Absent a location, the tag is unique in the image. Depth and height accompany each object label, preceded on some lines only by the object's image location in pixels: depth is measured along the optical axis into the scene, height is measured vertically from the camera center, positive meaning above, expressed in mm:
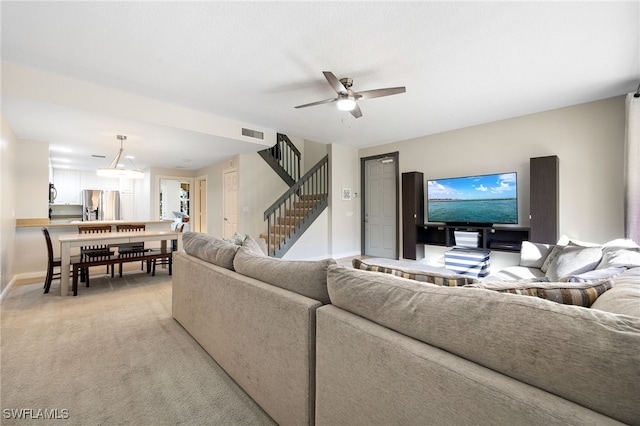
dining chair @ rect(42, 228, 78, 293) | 3654 -691
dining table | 3535 -390
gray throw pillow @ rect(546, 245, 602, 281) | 2395 -455
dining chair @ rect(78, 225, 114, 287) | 3857 -570
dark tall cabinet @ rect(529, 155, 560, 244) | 3928 +208
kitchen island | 4336 -550
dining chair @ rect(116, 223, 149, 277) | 4285 -555
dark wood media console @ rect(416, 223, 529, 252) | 4336 -404
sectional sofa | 633 -439
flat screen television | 4395 +230
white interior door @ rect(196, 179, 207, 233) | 8281 +301
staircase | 5645 +367
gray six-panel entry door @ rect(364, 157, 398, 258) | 6246 +110
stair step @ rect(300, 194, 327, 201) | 6455 +403
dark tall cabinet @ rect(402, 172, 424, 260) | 5457 +24
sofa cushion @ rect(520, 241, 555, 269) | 3338 -525
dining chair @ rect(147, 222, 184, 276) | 4594 -817
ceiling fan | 2930 +1350
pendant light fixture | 4426 +681
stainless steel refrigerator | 7824 +237
